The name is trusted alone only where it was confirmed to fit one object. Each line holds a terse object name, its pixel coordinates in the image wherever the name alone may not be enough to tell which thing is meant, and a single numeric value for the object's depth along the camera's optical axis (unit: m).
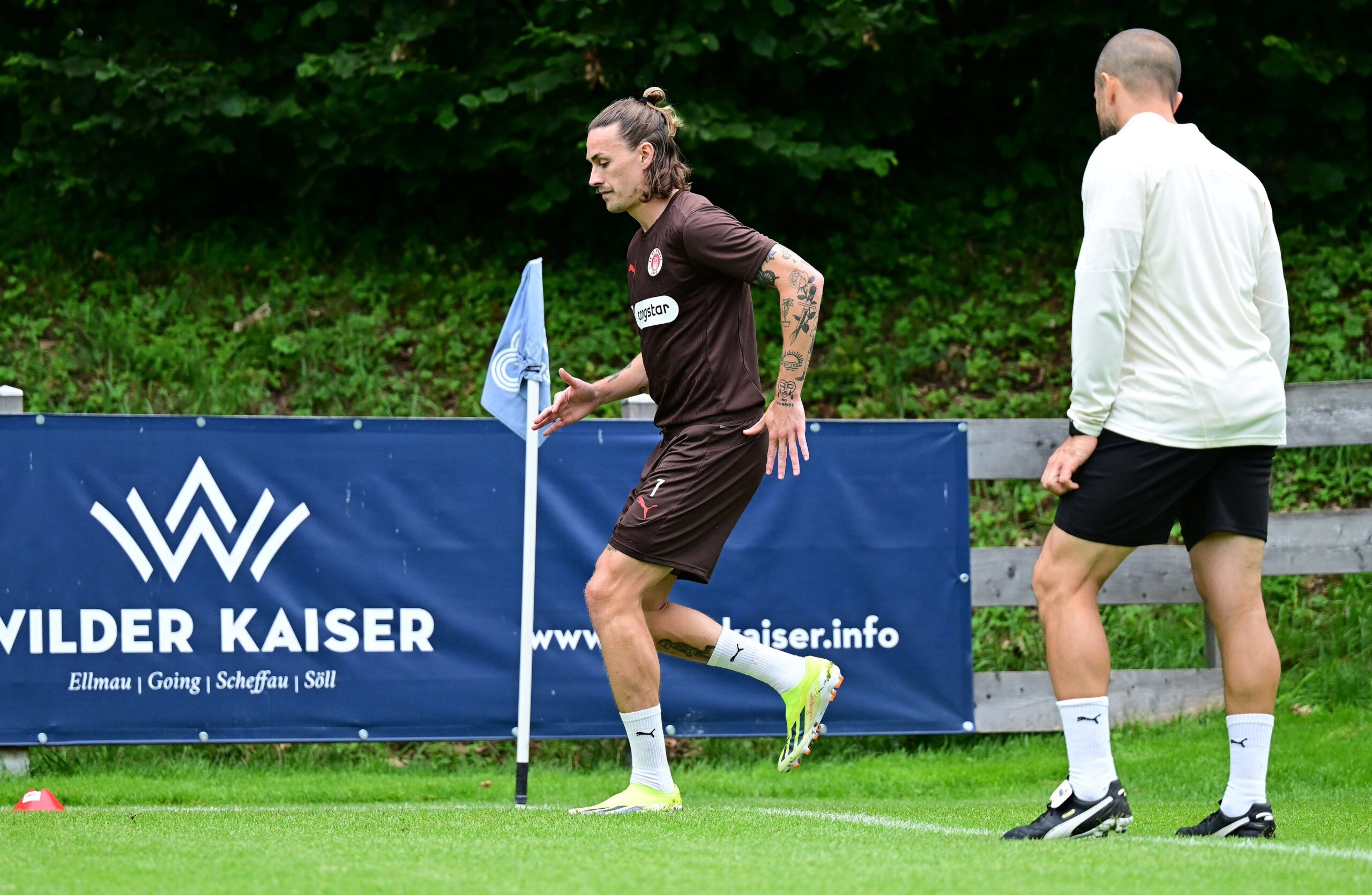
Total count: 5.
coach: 7.50
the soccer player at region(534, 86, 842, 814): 9.05
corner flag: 11.11
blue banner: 12.30
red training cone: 10.26
